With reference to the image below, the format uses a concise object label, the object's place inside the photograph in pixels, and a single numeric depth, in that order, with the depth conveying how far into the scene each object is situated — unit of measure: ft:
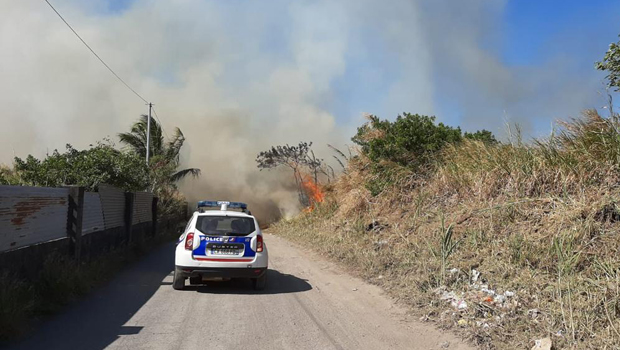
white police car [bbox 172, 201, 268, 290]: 28.96
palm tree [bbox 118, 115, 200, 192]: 101.35
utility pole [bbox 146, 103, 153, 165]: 86.34
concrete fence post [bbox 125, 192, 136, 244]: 48.83
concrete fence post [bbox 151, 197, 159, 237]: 66.05
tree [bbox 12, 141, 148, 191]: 46.14
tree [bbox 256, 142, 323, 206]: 103.30
